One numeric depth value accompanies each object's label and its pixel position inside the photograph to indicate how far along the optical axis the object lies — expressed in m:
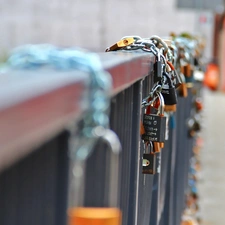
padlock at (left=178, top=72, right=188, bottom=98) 5.93
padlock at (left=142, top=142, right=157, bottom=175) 3.97
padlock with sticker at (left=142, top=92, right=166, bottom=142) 3.91
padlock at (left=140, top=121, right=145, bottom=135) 3.95
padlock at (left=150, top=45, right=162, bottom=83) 3.99
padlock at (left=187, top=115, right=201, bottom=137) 8.73
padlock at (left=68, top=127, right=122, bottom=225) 1.54
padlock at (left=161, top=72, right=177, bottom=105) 4.38
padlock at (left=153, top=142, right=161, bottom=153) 4.07
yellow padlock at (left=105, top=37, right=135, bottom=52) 3.74
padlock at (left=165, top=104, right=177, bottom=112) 4.75
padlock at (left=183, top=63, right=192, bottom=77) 7.12
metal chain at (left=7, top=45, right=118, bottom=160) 1.69
